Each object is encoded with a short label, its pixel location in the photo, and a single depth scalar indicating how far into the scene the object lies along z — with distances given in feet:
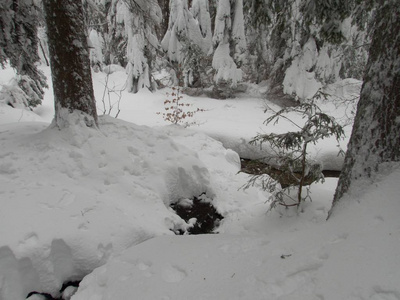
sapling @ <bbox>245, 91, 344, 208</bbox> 9.69
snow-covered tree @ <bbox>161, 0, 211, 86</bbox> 35.42
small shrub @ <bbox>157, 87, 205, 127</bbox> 26.89
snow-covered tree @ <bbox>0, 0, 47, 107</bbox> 14.65
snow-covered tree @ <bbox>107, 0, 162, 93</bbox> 38.09
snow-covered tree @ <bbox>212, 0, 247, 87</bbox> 30.89
